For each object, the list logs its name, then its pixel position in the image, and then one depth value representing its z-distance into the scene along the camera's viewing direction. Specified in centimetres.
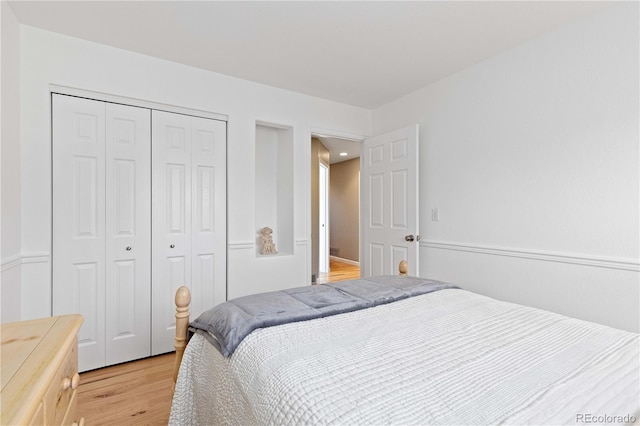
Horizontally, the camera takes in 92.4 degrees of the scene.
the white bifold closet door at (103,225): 224
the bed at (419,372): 75
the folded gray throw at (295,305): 121
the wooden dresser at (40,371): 59
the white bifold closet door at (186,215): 259
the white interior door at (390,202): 307
